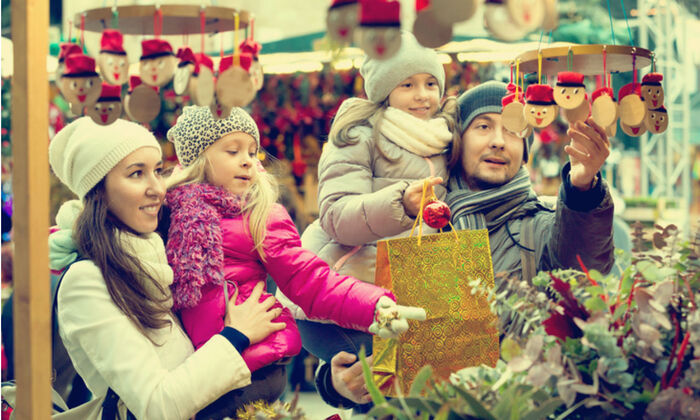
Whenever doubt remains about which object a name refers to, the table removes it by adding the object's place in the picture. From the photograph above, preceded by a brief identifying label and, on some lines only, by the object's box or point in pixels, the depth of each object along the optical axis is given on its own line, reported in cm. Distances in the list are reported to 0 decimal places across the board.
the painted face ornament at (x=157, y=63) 278
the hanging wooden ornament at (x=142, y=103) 284
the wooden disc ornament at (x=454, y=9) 252
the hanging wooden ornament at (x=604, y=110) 299
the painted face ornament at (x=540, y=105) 301
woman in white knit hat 297
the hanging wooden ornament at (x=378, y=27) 251
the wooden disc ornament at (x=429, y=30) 257
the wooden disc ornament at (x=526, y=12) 254
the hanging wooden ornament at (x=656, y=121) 304
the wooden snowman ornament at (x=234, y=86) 276
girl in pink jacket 309
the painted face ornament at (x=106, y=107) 283
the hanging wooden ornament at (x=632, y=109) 301
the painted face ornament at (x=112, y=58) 276
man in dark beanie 322
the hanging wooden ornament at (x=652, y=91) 304
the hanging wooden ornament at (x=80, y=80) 277
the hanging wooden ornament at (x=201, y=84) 276
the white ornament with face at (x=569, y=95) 299
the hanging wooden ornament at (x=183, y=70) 277
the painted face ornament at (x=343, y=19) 253
